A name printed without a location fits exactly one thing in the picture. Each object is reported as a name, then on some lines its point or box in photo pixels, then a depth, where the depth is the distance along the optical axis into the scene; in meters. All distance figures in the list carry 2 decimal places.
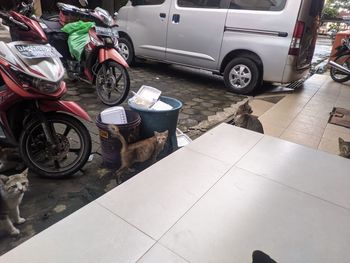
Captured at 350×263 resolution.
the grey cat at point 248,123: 2.42
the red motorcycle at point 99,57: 3.05
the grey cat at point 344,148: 2.06
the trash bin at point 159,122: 2.04
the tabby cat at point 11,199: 1.38
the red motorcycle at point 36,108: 1.68
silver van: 3.70
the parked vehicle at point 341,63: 5.21
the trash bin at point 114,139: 1.90
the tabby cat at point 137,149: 1.89
